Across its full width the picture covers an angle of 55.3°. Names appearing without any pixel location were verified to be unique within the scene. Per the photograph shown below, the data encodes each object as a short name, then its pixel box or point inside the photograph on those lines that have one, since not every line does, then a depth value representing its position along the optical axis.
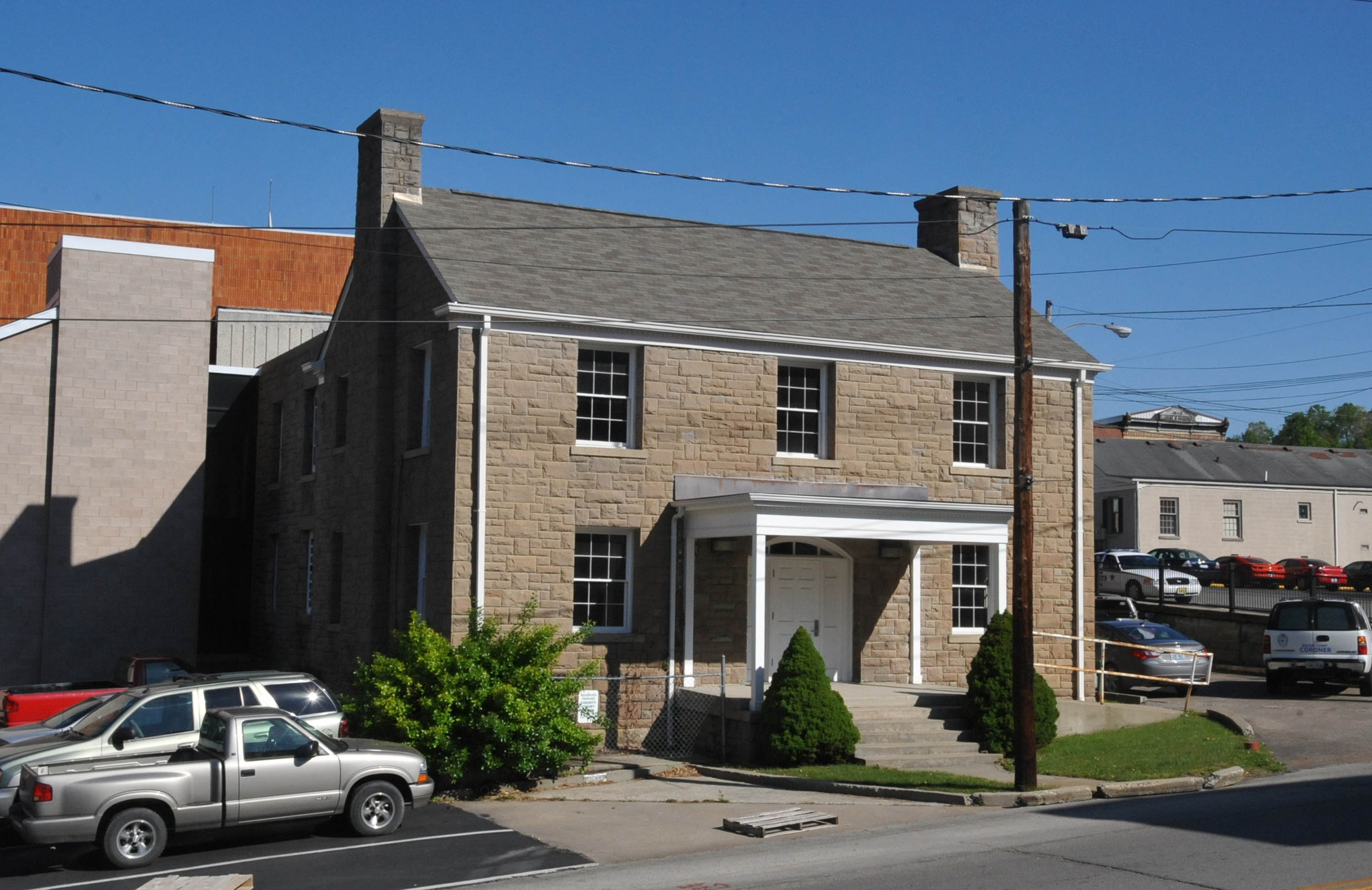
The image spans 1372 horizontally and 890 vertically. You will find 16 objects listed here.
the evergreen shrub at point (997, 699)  19.80
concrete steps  19.12
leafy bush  17.23
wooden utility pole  16.62
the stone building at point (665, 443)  20.36
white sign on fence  20.16
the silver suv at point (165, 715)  14.05
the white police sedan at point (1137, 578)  41.97
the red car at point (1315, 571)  39.88
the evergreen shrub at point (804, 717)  18.70
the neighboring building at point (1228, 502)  54.59
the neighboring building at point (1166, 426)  81.12
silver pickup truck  12.55
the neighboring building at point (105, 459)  26.78
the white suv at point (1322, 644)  24.91
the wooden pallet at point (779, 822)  14.18
